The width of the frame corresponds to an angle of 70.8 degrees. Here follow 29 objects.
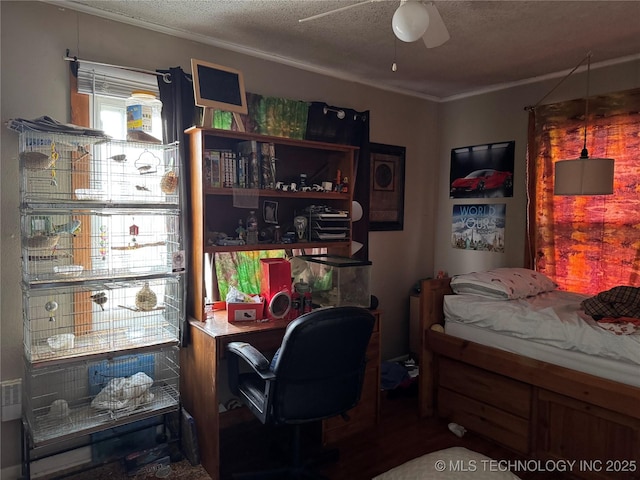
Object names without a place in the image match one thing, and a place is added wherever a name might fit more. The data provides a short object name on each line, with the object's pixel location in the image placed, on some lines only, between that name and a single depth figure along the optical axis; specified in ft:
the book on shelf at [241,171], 8.64
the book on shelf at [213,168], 8.26
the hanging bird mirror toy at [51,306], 7.26
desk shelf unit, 8.16
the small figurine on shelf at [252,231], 8.92
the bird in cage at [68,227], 7.21
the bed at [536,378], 7.22
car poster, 12.20
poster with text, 12.38
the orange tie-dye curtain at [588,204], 9.90
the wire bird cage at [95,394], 7.08
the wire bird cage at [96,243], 6.97
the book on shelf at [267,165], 8.96
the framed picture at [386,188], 12.40
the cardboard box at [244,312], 8.20
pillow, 9.32
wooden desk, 7.51
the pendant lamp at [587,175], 8.98
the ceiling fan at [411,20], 5.29
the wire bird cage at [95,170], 6.97
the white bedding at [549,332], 7.22
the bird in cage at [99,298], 7.64
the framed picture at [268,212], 9.74
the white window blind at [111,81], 7.74
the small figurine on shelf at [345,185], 9.98
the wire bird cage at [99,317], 7.11
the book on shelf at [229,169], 8.46
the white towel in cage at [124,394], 7.50
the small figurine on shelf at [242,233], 8.89
